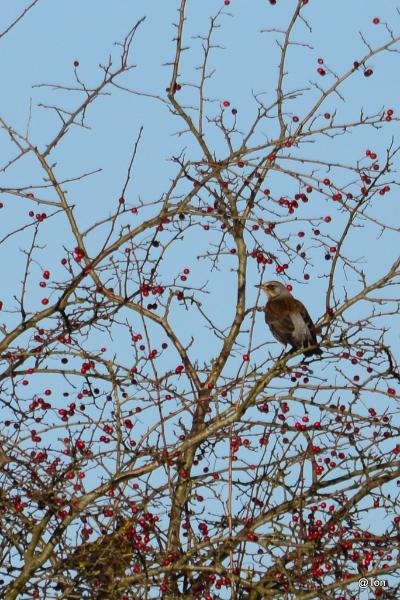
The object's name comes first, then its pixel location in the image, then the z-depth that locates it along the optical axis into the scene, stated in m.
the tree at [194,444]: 13.21
